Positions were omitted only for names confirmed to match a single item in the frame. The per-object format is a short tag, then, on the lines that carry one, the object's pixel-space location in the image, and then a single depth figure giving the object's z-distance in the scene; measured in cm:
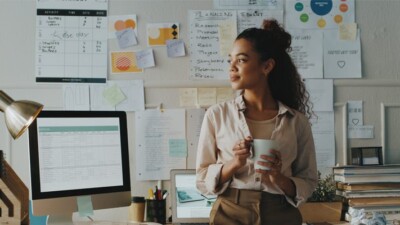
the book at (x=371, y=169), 207
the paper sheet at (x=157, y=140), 222
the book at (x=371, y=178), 207
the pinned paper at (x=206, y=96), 225
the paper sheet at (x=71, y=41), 222
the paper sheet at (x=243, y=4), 227
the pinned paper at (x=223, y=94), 226
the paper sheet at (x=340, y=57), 229
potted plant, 204
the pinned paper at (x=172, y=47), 225
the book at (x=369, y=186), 207
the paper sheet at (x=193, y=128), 224
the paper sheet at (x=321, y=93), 227
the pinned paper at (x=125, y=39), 224
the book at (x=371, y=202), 205
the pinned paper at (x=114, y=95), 222
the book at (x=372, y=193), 206
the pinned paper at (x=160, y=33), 225
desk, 169
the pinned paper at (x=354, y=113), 229
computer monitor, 159
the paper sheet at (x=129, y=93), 223
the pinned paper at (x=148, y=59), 224
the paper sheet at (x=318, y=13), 229
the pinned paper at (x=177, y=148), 223
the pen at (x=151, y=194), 212
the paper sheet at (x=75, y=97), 221
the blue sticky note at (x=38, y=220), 196
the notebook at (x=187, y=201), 204
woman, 142
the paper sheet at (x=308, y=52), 228
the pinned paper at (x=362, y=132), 229
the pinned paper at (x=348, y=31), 229
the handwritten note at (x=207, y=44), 226
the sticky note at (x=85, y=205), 164
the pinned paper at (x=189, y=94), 225
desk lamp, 118
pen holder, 207
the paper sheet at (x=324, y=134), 228
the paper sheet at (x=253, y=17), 228
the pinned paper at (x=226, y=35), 227
